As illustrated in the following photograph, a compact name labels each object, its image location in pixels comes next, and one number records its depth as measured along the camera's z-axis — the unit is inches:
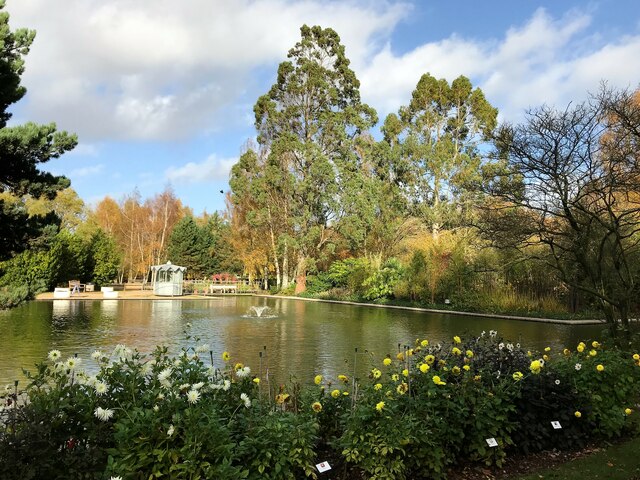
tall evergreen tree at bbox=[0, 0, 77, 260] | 335.0
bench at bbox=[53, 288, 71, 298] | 893.8
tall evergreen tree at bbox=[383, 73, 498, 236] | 1237.1
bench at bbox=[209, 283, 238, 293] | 1220.5
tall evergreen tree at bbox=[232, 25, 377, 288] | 1107.3
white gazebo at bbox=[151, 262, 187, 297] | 1066.1
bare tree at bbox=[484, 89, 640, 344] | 256.8
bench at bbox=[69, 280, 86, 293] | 1038.0
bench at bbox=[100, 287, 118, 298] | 935.0
